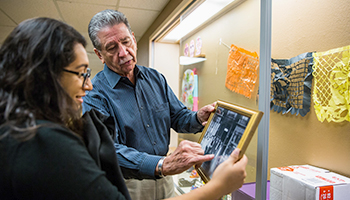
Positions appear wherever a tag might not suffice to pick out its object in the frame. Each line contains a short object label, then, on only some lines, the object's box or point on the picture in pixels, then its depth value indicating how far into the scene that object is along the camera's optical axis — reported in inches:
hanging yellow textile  49.9
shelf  88.4
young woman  20.2
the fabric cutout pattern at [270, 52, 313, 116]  59.6
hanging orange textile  54.9
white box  44.0
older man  48.6
